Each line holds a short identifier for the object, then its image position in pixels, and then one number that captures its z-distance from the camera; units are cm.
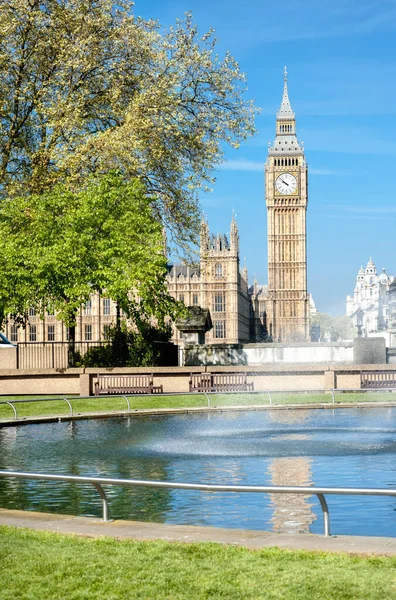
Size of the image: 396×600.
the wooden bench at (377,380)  3141
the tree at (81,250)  3130
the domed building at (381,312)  12729
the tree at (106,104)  3209
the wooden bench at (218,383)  3114
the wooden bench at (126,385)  3070
